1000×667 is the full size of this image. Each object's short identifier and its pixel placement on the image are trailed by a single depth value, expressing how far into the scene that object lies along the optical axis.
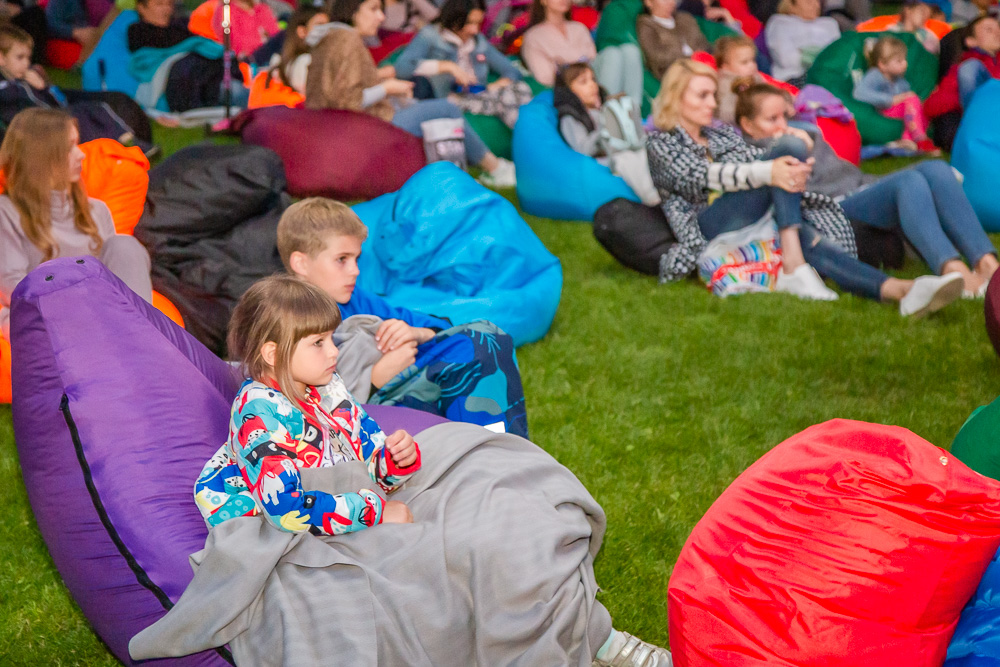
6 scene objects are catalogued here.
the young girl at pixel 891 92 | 7.77
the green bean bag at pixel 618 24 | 8.23
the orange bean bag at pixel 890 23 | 9.35
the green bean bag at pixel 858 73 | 7.72
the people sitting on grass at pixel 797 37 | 8.84
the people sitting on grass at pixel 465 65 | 7.24
